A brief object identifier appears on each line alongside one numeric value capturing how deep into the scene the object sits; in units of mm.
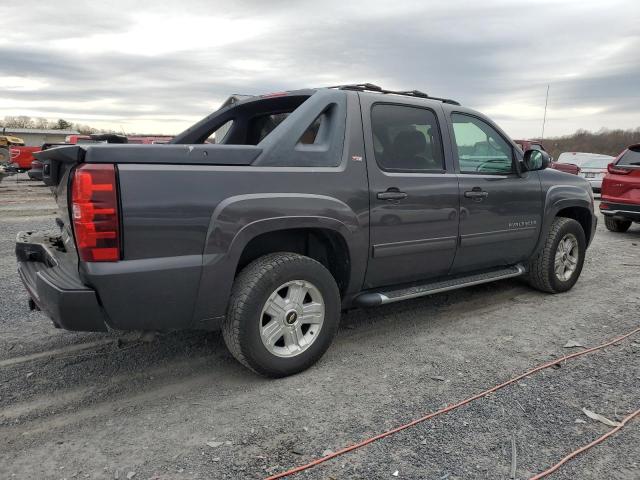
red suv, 8945
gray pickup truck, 2650
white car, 16244
